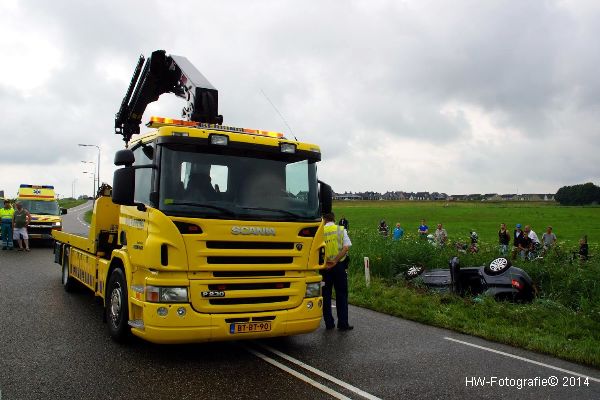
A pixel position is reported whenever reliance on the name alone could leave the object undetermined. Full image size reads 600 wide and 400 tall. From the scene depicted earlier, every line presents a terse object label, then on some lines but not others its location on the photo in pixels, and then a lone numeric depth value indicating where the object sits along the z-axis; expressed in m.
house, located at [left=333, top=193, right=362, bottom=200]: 124.62
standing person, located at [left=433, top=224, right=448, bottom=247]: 19.78
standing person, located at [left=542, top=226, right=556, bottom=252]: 20.12
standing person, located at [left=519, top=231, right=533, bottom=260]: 19.33
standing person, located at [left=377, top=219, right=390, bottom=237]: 28.36
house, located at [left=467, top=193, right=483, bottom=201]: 120.69
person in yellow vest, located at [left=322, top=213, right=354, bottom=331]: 7.37
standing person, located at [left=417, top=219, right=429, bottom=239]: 25.92
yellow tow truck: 5.28
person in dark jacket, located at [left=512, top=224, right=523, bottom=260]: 20.08
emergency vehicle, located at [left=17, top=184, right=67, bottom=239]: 19.16
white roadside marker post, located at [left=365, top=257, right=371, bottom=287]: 11.39
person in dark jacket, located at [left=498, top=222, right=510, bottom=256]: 21.81
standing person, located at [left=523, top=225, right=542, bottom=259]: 13.83
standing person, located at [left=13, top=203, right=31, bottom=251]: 17.56
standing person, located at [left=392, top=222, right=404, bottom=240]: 23.38
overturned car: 9.45
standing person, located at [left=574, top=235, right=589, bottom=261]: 17.43
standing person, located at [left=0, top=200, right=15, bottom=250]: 17.75
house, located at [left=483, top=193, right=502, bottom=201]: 123.82
